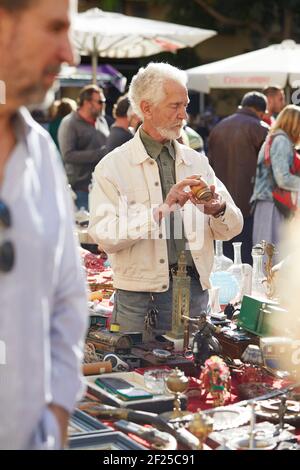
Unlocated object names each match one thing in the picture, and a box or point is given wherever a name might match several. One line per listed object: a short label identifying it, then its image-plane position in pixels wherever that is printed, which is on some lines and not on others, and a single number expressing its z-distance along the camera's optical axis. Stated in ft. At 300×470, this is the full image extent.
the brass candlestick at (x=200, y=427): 10.79
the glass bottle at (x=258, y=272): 19.20
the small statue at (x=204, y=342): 14.11
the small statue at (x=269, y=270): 18.22
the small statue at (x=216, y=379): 12.82
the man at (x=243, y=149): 34.69
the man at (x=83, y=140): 36.68
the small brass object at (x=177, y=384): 12.41
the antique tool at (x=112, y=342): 14.79
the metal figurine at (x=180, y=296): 15.60
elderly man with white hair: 15.88
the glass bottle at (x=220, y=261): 20.48
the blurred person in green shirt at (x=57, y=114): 41.87
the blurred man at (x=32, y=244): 6.89
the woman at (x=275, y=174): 30.51
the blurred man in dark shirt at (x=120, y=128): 32.95
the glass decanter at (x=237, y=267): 19.36
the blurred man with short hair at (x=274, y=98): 39.81
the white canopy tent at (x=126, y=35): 49.90
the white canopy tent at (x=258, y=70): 45.05
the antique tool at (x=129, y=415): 11.58
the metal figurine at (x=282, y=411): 11.91
